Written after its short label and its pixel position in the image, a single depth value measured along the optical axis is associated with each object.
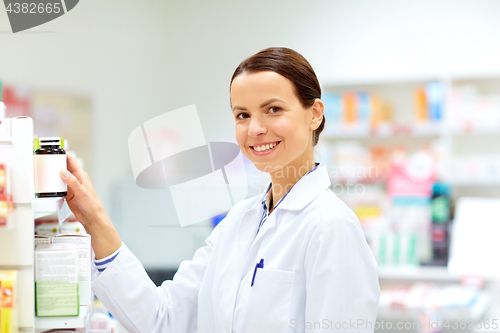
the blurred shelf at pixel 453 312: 3.56
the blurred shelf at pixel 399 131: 4.04
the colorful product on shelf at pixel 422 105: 4.12
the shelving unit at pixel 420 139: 3.91
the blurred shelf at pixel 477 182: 3.97
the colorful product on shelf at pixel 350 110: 4.32
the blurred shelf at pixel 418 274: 3.90
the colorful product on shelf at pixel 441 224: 3.95
